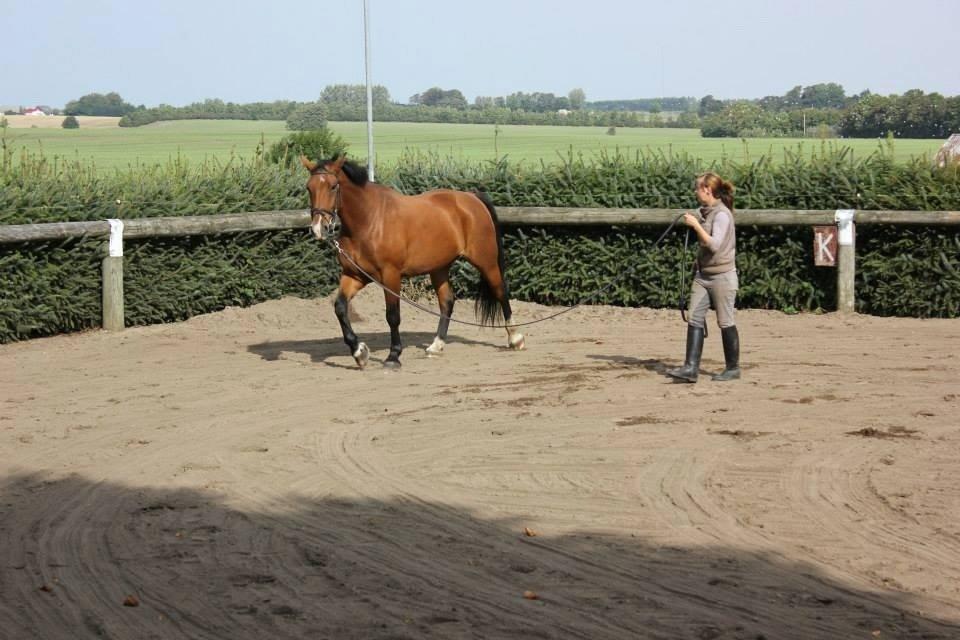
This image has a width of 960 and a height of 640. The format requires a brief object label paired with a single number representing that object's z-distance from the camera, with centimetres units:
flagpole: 1967
